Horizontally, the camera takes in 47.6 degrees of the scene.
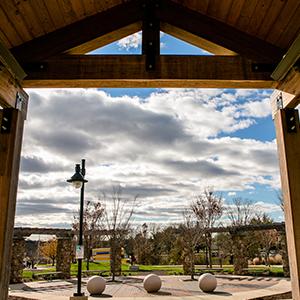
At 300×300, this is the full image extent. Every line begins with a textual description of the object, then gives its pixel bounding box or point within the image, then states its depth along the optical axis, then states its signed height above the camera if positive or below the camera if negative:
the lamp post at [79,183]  8.52 +1.45
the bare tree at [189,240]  18.20 +0.13
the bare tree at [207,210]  23.96 +2.38
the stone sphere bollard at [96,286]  11.09 -1.36
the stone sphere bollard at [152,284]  11.70 -1.38
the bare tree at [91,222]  24.77 +1.53
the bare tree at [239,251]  17.73 -0.44
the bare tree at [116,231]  18.18 +0.66
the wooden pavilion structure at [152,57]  3.34 +1.97
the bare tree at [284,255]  15.88 -0.60
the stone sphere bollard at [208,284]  11.34 -1.34
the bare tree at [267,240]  24.77 +0.17
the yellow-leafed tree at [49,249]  32.47 -0.58
